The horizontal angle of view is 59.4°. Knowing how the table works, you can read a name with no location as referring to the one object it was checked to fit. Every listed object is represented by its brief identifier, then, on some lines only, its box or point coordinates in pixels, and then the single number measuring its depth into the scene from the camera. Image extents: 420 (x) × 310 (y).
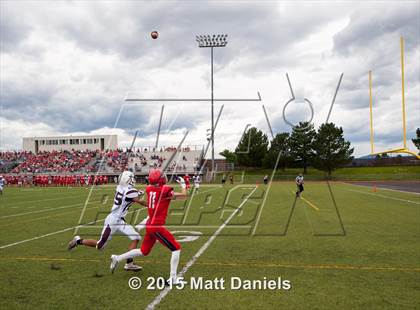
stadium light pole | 36.22
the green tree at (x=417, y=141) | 59.22
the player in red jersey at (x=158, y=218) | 5.54
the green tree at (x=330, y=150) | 58.62
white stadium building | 65.81
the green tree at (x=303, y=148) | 58.75
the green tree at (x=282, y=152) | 58.53
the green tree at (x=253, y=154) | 63.06
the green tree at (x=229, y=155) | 72.66
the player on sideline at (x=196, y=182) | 27.78
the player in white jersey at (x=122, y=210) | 6.42
